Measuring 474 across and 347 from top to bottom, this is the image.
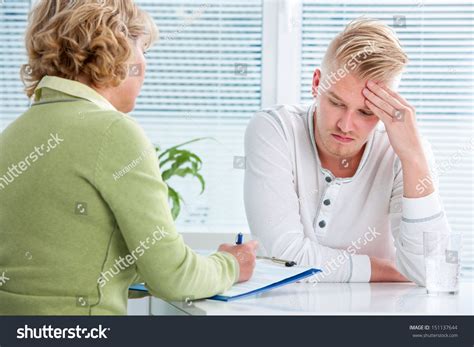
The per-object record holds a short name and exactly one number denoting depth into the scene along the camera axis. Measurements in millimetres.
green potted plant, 4035
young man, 3086
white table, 2627
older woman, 2558
